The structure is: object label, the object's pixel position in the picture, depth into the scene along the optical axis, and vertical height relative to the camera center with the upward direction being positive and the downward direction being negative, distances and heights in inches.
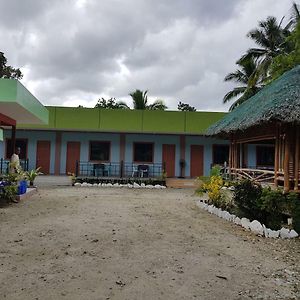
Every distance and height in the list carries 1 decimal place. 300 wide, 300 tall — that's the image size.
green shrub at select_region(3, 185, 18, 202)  343.1 -35.6
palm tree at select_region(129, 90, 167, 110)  978.3 +212.2
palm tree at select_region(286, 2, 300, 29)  647.8 +351.0
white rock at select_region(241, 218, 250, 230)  258.5 -48.3
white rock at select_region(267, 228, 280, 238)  236.3 -51.4
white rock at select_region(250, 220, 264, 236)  242.7 -49.1
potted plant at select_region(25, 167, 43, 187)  443.2 -19.4
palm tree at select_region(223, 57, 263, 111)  783.5 +250.7
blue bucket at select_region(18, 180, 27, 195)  382.3 -33.3
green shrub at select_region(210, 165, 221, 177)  338.5 -5.0
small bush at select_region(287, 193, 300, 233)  244.6 -32.1
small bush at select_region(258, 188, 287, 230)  256.3 -32.8
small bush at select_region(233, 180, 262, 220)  276.9 -28.7
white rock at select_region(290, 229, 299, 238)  235.4 -51.0
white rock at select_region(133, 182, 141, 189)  564.7 -39.7
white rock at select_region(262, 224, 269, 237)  238.4 -50.7
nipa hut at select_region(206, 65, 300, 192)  279.9 +48.9
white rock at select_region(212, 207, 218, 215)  314.5 -45.8
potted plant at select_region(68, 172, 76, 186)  573.5 -30.2
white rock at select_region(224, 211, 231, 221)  291.6 -47.0
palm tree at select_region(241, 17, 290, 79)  761.5 +340.9
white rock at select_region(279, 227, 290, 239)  235.2 -50.6
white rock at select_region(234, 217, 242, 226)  273.2 -49.2
